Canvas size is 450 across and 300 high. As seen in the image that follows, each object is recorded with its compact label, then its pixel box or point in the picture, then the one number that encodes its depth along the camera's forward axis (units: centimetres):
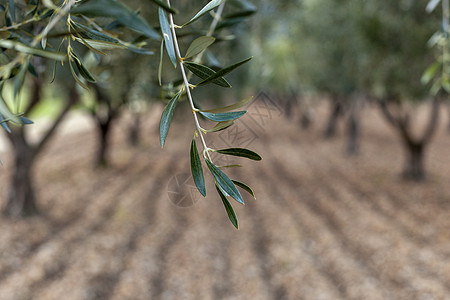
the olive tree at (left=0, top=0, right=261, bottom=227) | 55
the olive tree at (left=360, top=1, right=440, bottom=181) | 691
